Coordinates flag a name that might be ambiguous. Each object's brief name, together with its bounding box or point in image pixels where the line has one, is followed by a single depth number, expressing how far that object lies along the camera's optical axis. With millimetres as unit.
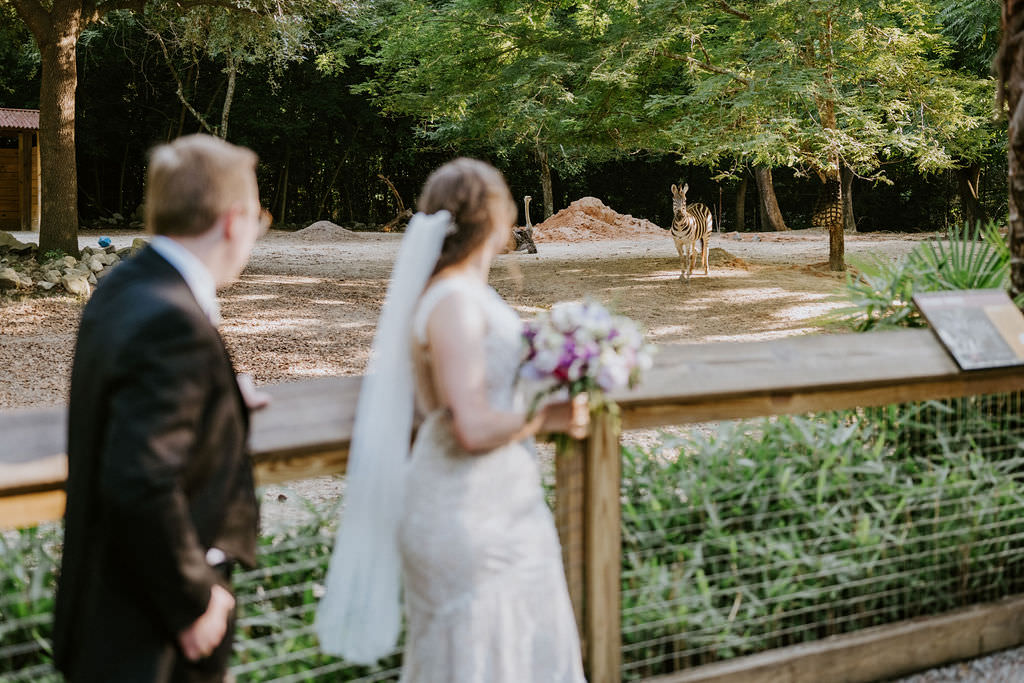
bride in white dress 2100
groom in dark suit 1542
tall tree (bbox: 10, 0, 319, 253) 13383
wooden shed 23297
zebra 14898
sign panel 3045
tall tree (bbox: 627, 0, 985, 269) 12617
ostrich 18969
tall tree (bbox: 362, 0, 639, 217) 14000
